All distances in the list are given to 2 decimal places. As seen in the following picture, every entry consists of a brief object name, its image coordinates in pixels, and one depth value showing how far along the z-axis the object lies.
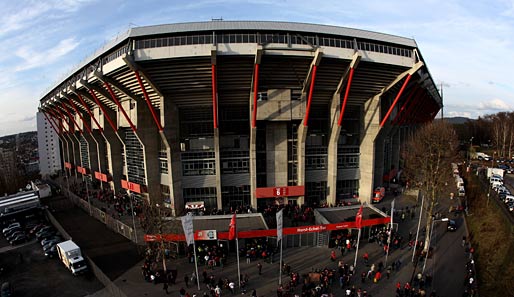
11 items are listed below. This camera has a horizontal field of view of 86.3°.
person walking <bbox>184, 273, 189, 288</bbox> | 19.17
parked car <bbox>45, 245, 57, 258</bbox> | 25.94
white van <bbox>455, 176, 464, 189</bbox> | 41.16
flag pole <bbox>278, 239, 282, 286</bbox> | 19.02
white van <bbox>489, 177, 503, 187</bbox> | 41.44
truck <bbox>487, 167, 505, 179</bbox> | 44.12
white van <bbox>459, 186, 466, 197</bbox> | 39.53
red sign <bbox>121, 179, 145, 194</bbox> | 35.66
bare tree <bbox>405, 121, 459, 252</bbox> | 24.81
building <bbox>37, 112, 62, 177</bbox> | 86.81
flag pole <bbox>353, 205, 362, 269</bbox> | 22.22
